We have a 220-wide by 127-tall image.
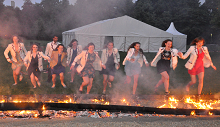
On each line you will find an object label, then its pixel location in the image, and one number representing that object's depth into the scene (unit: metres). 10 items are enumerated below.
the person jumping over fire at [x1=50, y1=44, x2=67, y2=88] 6.66
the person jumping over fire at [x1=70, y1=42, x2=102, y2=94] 5.81
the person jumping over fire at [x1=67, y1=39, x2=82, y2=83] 7.26
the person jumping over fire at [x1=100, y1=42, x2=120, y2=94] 6.32
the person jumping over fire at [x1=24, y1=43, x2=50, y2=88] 6.39
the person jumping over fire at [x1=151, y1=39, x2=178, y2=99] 5.96
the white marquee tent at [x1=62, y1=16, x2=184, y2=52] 18.30
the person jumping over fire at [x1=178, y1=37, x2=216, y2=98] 5.89
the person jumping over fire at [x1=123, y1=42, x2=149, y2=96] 6.00
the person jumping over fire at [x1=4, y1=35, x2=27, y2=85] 6.57
